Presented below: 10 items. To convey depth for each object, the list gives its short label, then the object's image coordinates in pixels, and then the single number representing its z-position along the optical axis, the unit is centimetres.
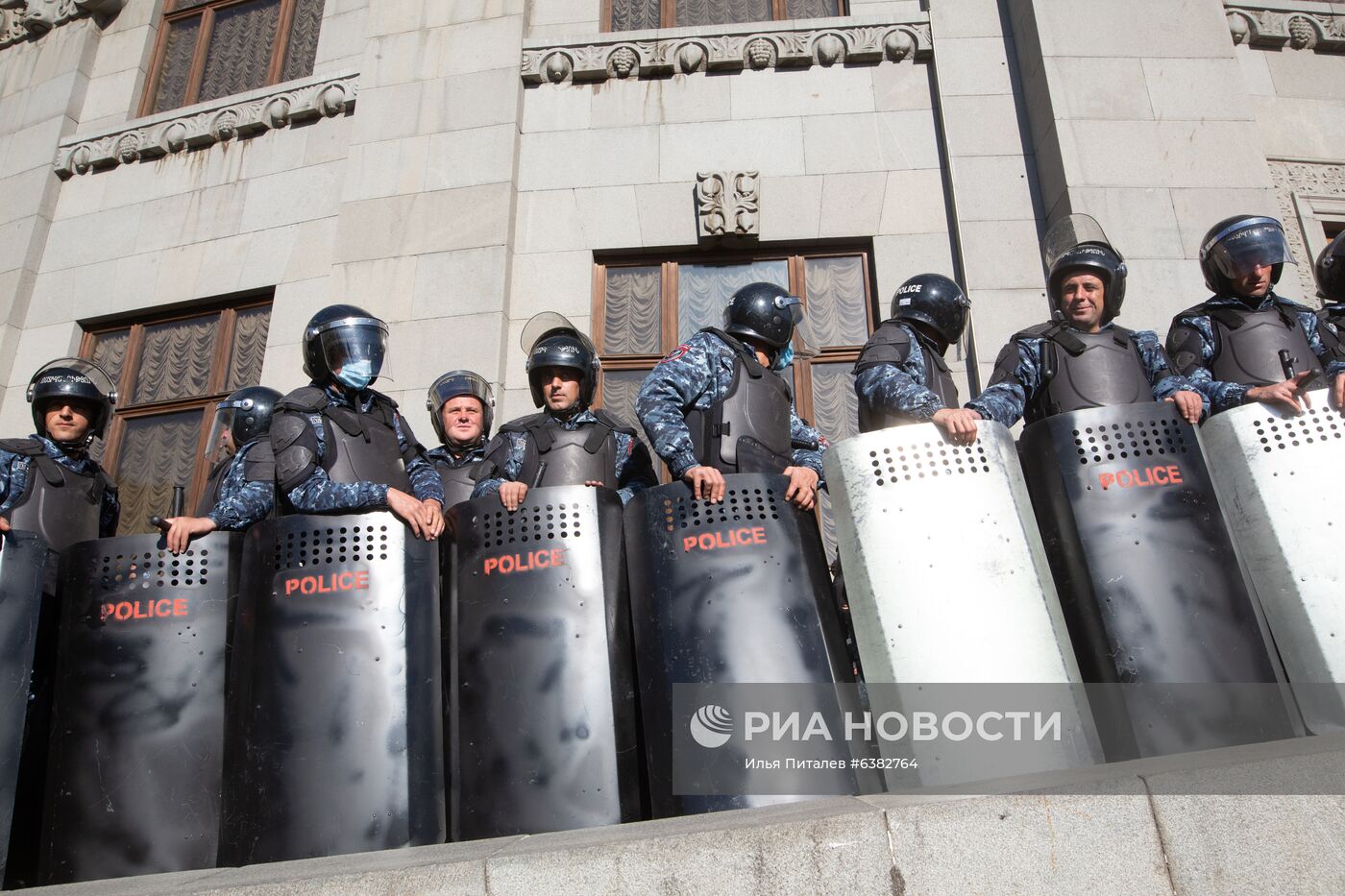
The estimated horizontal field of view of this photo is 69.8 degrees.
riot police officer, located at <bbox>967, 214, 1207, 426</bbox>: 411
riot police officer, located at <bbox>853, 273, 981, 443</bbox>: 398
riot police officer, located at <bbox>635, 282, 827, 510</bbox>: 410
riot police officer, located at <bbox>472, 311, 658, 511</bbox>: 454
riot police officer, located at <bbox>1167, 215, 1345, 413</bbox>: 445
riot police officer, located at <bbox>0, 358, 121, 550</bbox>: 488
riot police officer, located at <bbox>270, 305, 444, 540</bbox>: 388
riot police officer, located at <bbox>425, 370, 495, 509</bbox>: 550
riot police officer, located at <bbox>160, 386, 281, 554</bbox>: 389
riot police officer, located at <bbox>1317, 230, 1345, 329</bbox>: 508
